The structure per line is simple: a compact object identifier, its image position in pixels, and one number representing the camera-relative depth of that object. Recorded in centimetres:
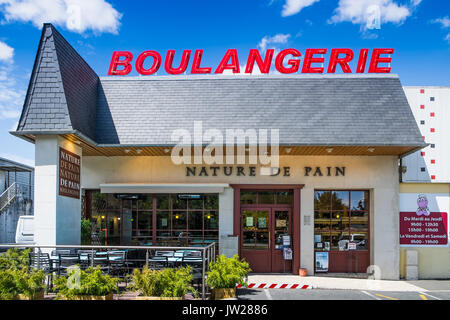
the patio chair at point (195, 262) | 1134
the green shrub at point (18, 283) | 905
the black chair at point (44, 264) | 1080
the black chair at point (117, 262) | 1172
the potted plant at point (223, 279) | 1059
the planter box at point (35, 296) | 915
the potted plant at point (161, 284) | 889
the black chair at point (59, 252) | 1184
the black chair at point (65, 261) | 1115
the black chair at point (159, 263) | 1170
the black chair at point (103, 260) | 1147
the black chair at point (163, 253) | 1241
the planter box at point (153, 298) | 878
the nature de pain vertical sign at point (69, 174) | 1289
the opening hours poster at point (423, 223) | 1557
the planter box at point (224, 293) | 1059
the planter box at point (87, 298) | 865
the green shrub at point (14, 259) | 1018
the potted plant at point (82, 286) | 870
